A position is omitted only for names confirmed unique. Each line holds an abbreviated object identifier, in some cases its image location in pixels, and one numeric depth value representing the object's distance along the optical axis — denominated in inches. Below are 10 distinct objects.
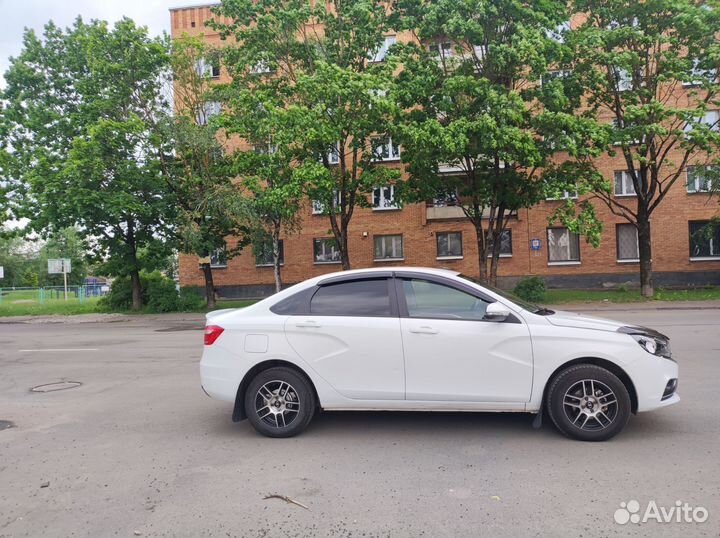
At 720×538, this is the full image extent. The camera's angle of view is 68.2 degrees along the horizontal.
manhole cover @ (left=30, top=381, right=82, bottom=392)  312.4
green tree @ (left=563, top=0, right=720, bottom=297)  713.6
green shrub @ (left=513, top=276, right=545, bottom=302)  871.7
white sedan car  188.5
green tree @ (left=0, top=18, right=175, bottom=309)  840.9
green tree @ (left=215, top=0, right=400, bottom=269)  674.8
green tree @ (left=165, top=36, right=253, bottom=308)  843.4
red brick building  1109.1
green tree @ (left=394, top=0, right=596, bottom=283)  658.8
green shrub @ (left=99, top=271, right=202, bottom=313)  973.2
